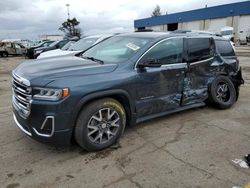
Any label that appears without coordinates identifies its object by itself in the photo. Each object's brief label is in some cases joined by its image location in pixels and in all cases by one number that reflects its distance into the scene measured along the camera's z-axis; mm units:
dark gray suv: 2399
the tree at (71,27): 39692
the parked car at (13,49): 19327
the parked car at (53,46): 12593
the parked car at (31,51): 15855
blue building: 30892
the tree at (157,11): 66520
